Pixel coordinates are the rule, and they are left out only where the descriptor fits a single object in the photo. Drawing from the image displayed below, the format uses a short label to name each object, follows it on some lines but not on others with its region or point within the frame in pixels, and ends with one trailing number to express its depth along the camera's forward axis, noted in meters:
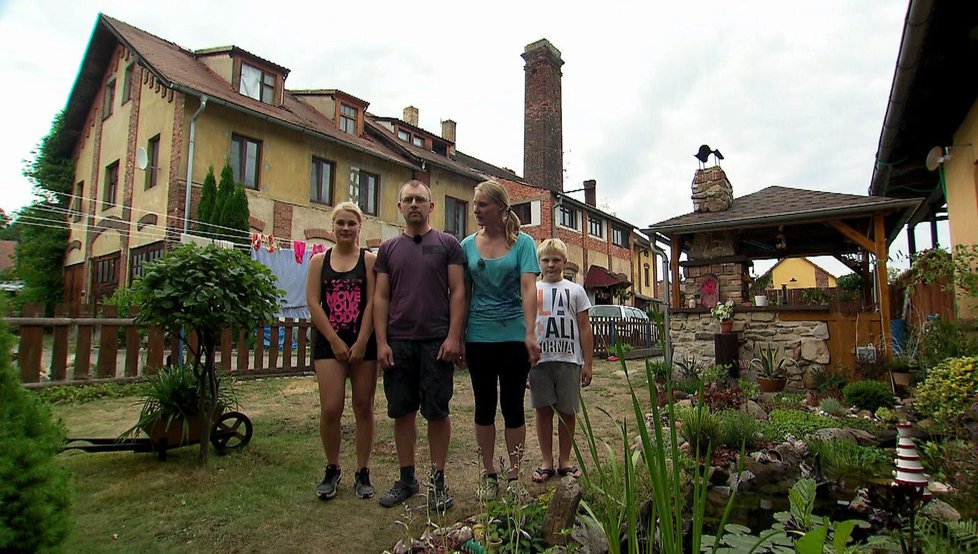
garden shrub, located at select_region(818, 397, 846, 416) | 5.29
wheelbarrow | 3.19
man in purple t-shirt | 2.79
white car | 20.27
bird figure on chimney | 10.02
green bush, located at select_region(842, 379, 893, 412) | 5.45
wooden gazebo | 7.90
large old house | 13.11
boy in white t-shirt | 3.23
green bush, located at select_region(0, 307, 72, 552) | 1.14
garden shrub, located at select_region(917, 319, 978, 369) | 4.82
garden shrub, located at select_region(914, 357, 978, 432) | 3.76
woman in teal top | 2.87
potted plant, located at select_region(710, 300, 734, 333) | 8.15
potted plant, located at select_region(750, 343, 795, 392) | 7.14
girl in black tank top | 2.90
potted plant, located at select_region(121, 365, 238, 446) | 3.31
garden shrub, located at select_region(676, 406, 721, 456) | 3.66
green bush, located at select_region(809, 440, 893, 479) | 3.42
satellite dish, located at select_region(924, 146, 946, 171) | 6.02
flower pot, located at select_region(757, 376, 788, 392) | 7.13
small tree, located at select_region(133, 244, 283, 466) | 3.18
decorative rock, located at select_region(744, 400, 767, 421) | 5.07
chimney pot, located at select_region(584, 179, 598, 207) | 27.00
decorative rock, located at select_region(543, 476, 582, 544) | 2.00
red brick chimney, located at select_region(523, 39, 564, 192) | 24.62
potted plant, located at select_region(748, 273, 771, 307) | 8.28
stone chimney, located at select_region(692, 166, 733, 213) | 9.42
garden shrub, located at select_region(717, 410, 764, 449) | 3.88
